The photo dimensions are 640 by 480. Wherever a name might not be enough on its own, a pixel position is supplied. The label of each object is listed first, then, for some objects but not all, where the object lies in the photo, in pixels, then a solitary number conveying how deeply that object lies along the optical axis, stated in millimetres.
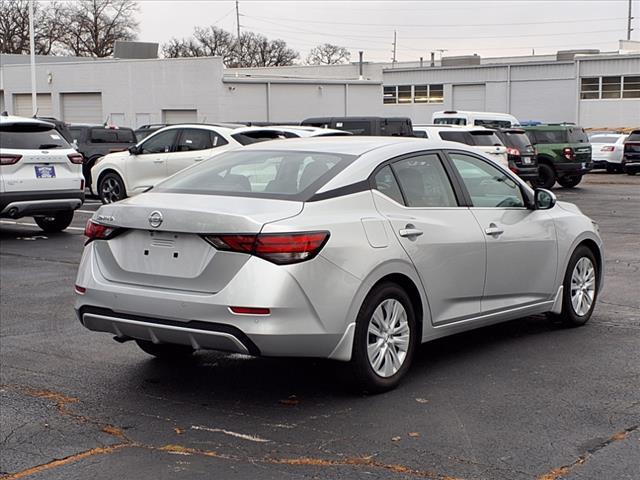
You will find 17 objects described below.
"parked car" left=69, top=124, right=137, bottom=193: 24422
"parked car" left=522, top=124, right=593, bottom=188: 25531
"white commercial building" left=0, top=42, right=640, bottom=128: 40875
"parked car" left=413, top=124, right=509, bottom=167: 22172
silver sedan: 5246
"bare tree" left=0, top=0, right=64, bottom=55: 69875
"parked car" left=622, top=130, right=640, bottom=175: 31328
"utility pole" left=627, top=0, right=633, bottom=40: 91300
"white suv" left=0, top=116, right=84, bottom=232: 13578
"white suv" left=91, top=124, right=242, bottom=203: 18016
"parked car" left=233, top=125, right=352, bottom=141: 17797
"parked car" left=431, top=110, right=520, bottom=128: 31812
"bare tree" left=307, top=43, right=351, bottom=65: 105438
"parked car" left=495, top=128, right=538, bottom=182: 23375
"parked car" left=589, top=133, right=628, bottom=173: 32719
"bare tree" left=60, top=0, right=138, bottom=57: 75750
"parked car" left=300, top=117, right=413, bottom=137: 23391
